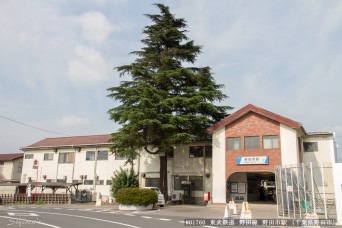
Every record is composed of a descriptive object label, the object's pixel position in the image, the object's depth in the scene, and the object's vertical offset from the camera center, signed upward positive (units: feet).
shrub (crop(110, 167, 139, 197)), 105.40 +1.12
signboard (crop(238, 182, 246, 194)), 99.76 -0.05
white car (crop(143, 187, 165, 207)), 89.10 -3.85
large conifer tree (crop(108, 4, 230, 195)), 91.97 +25.27
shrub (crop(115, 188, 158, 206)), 78.07 -2.77
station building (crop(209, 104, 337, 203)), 87.45 +11.18
